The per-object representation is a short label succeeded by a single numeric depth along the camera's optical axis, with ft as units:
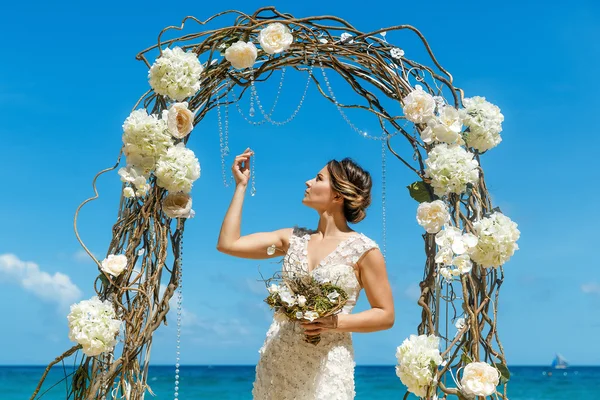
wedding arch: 11.90
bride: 12.51
